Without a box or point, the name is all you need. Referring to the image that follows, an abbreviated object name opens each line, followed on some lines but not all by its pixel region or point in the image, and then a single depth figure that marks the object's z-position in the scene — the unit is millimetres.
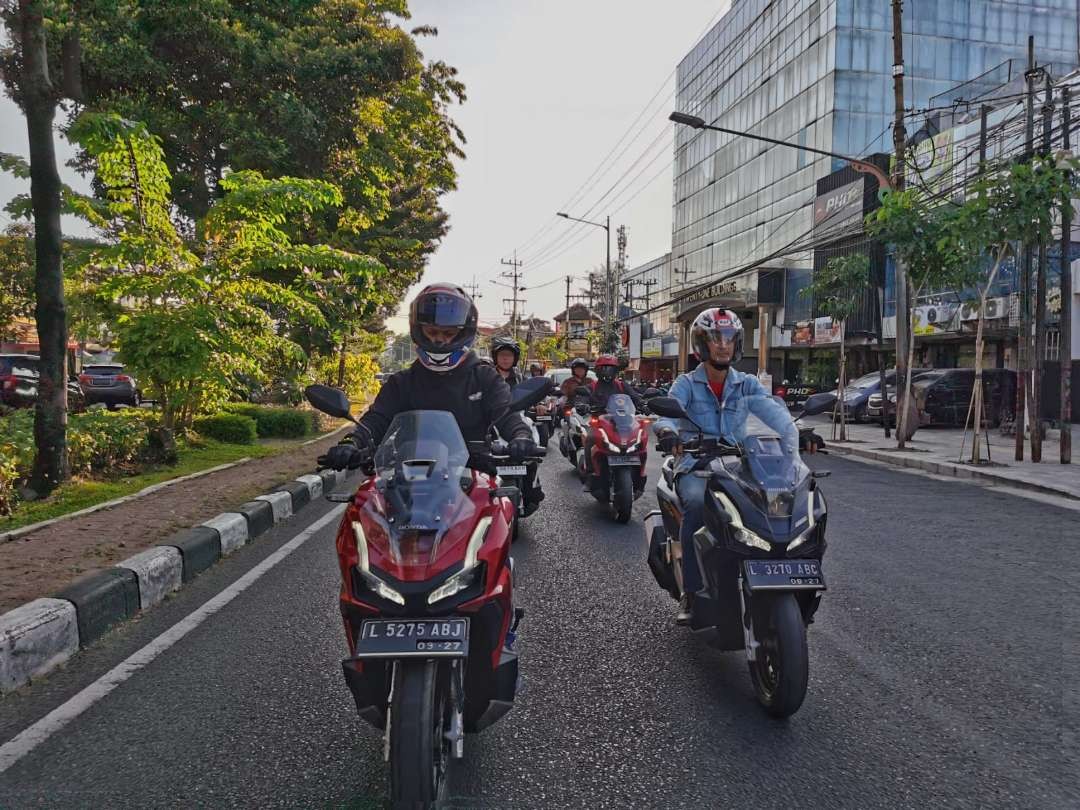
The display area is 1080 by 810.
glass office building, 40375
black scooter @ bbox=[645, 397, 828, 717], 3115
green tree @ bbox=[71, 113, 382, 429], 9500
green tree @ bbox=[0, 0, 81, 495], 7777
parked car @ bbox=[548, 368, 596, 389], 26950
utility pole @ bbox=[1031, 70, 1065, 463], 12547
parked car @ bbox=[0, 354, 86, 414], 19047
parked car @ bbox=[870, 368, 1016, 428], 20391
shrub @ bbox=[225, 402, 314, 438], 16016
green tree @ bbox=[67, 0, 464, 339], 14586
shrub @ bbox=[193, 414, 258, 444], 13891
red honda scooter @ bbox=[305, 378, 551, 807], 2301
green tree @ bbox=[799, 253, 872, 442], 19328
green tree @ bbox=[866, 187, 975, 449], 12422
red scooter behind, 7727
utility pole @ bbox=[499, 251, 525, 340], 81888
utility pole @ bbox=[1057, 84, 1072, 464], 12185
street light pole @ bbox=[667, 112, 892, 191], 15294
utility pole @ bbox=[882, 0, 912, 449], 15227
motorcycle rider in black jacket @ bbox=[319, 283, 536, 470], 3211
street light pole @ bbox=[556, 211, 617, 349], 43547
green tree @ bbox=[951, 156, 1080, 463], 10953
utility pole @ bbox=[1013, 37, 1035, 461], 12826
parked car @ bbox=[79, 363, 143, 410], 22812
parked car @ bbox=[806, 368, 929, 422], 22328
